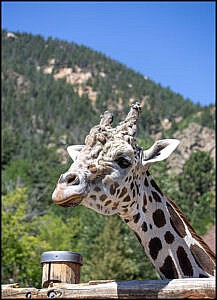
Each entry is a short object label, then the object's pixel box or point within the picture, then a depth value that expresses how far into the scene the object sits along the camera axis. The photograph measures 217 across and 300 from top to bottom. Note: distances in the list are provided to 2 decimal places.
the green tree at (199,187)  34.89
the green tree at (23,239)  25.73
